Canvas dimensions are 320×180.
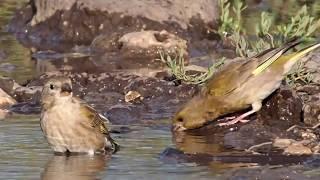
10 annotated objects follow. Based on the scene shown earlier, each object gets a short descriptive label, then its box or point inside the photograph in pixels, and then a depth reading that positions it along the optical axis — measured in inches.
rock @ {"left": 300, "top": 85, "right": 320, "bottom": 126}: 378.6
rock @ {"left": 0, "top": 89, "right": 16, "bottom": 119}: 434.3
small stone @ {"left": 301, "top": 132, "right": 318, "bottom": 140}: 354.0
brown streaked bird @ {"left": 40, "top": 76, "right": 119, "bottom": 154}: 348.8
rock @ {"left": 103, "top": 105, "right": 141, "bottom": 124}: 410.7
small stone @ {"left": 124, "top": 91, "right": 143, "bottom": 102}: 447.5
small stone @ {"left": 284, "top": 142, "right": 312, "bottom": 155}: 330.0
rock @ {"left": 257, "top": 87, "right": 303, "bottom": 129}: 392.2
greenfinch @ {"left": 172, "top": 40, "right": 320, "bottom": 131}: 405.7
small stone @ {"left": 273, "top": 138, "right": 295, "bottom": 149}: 336.9
